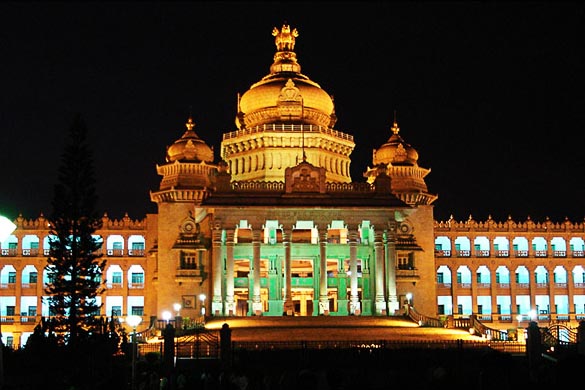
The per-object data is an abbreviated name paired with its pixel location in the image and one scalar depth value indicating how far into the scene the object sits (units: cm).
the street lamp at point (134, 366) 2828
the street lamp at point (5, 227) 1902
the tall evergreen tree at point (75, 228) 5162
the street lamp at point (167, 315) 6084
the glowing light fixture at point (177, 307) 6023
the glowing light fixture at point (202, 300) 6144
